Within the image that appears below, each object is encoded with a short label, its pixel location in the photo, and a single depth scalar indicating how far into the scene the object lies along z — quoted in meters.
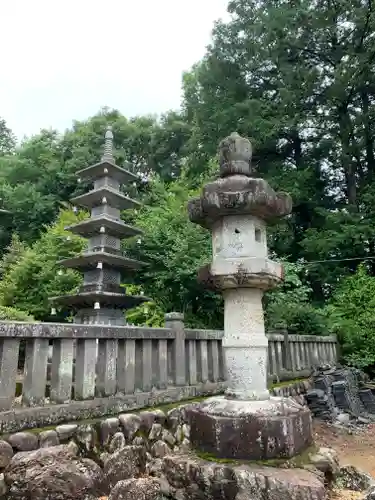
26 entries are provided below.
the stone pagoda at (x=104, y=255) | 11.53
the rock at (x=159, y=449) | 3.83
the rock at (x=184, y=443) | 4.07
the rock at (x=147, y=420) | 3.82
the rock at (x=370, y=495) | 2.24
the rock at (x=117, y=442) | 3.41
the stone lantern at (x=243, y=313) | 2.56
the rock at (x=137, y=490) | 2.50
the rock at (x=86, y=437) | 3.26
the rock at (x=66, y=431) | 3.14
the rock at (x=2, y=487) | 2.73
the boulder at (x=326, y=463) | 2.58
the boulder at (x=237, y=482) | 2.22
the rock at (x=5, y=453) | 2.77
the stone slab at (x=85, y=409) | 2.99
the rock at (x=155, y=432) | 3.87
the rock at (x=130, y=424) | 3.62
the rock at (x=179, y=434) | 4.18
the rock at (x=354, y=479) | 2.75
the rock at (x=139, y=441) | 3.64
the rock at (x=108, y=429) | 3.41
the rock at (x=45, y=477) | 2.70
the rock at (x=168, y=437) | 4.02
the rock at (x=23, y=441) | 2.86
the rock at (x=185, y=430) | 4.28
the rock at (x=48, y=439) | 3.01
